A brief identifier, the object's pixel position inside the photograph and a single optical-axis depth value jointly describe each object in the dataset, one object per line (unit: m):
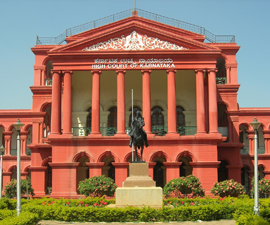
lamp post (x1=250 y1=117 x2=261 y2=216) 18.64
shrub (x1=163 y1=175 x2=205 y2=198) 30.11
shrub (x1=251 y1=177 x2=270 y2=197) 34.48
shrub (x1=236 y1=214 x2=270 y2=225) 14.74
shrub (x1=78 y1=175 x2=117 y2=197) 29.84
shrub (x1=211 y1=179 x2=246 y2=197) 30.67
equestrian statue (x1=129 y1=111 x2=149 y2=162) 21.83
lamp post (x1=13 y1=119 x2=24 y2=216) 18.75
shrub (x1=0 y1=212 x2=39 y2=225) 15.36
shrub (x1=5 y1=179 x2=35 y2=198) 34.63
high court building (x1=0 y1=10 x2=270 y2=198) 34.03
